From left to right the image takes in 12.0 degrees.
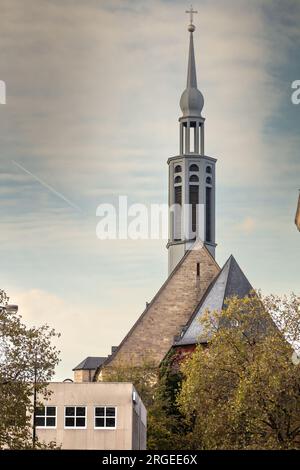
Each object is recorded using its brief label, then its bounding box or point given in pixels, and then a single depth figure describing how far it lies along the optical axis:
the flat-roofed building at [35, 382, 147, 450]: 85.00
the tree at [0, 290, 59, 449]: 72.06
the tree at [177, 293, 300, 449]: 80.44
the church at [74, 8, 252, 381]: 127.27
